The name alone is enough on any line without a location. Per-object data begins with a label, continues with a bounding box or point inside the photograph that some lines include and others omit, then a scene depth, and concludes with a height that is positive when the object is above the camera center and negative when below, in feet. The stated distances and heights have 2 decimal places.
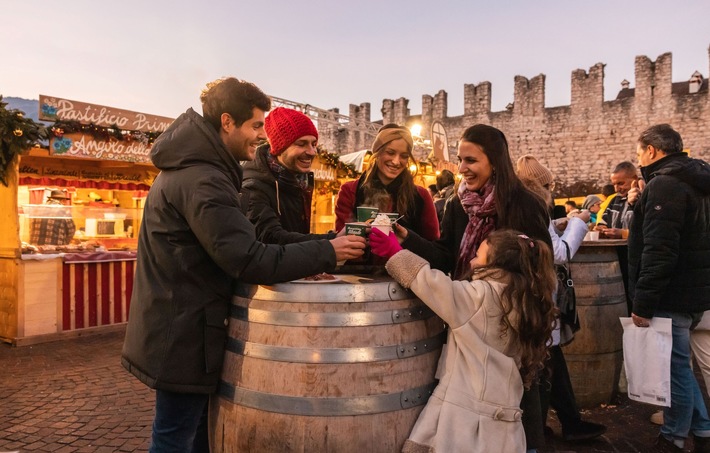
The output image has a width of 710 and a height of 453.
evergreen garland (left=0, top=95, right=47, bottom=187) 16.84 +2.62
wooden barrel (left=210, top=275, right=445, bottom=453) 4.84 -1.53
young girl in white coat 5.16 -1.36
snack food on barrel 5.59 -0.70
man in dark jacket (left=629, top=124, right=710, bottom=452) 9.30 -0.81
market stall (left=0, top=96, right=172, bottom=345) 17.98 -0.93
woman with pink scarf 6.48 +0.17
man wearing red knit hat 7.13 +0.59
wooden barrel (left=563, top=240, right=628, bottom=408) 11.53 -2.30
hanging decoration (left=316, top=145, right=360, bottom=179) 29.37 +3.16
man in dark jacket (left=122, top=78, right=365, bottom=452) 4.88 -0.51
